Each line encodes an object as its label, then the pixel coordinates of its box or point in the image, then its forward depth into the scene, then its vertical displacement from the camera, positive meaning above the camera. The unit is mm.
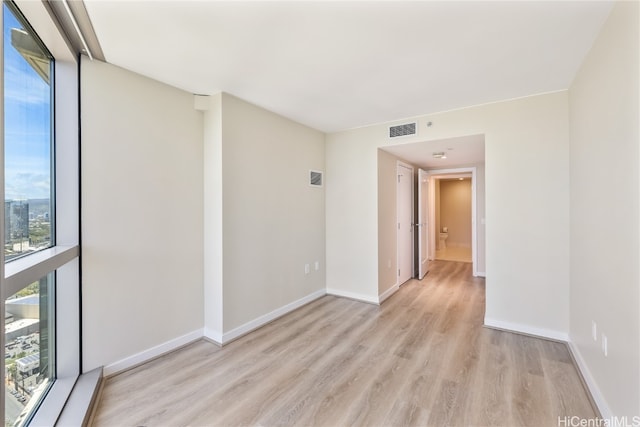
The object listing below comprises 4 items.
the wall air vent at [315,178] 4012 +518
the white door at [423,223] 5219 -170
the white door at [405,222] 4680 -146
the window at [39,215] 1522 -5
